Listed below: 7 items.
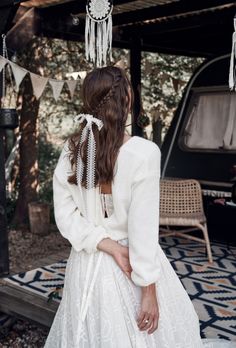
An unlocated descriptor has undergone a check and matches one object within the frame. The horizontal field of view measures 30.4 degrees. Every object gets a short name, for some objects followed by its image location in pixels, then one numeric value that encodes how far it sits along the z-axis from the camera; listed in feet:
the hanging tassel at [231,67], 11.14
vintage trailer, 16.79
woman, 5.32
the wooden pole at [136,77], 20.17
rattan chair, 14.66
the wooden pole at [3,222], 13.09
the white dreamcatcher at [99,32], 11.21
